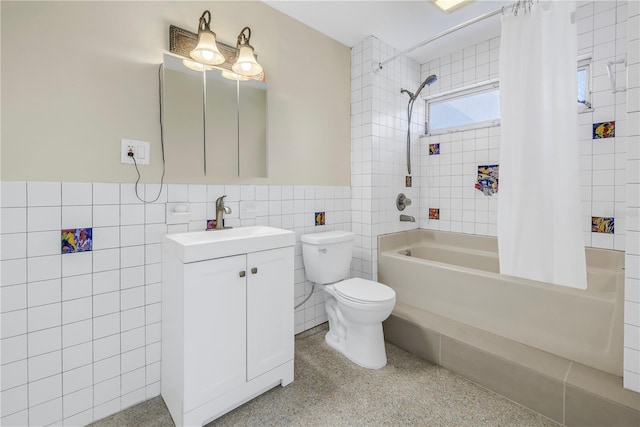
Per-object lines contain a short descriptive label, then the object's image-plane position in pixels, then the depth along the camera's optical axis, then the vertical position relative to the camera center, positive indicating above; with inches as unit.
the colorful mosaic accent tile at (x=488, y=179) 97.4 +10.8
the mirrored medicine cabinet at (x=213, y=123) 60.9 +20.6
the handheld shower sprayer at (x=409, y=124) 103.7 +32.2
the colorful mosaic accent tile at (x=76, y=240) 50.3 -5.2
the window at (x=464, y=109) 100.0 +38.0
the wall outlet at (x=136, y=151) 55.9 +12.0
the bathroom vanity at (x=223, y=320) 50.6 -21.3
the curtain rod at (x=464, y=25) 61.7 +44.2
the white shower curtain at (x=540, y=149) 52.7 +11.9
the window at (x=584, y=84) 79.6 +35.7
